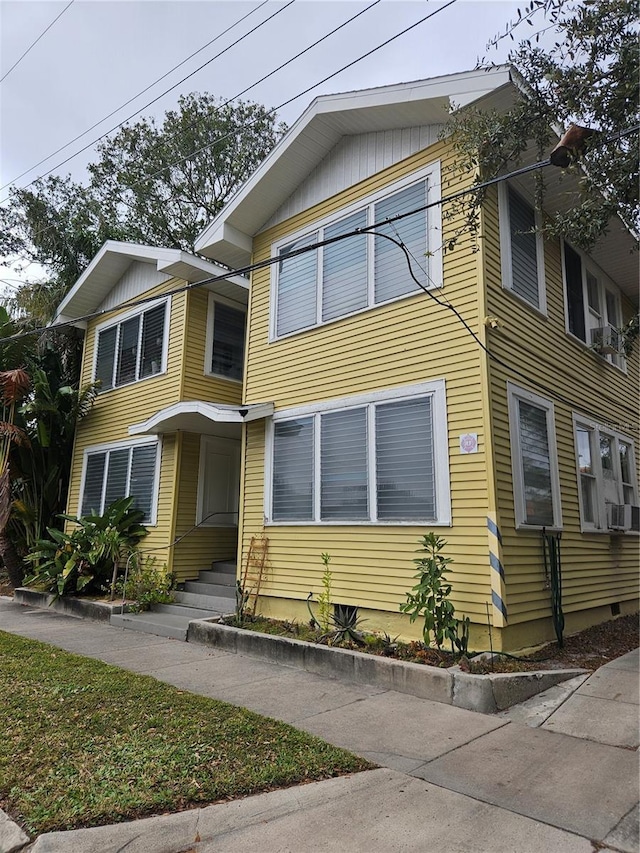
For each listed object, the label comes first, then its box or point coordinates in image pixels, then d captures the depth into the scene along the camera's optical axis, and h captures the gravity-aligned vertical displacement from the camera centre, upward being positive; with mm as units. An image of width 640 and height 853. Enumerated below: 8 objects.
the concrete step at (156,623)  8472 -1269
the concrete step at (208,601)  9383 -1018
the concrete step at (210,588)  9958 -841
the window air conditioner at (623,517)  9164 +494
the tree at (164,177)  20484 +13403
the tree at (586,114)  5254 +4272
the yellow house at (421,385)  6797 +2163
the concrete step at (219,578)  10328 -681
